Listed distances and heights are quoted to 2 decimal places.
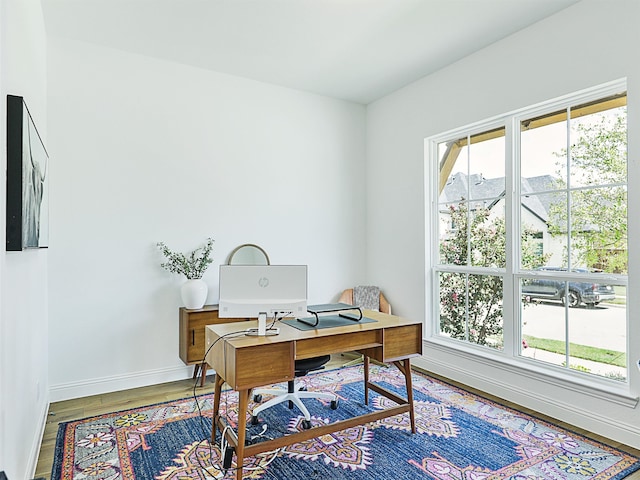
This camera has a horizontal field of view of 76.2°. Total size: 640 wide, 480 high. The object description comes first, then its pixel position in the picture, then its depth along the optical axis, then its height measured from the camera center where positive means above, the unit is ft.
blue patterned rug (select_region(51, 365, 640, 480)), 7.20 -3.99
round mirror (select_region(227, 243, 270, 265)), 12.96 -0.36
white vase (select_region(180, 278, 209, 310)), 11.37 -1.37
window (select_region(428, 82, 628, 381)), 8.91 +0.25
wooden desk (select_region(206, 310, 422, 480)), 6.76 -2.01
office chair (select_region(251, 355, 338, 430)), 8.52 -3.39
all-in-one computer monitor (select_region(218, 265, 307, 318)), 7.51 -0.85
